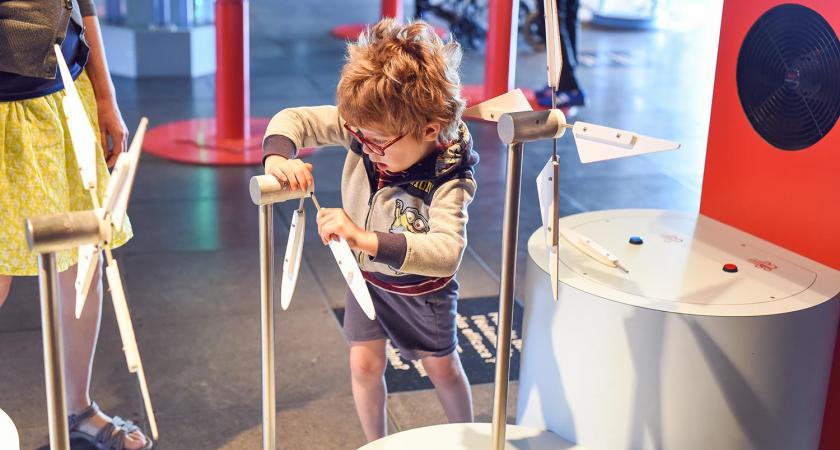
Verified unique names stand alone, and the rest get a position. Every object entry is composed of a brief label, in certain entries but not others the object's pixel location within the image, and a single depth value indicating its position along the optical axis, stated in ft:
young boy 6.52
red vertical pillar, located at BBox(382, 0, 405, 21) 24.93
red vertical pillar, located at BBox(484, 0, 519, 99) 21.18
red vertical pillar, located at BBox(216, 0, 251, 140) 18.44
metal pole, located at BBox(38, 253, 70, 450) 4.50
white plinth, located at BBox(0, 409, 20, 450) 5.84
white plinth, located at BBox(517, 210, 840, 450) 7.06
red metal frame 7.97
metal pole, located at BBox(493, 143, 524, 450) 5.69
